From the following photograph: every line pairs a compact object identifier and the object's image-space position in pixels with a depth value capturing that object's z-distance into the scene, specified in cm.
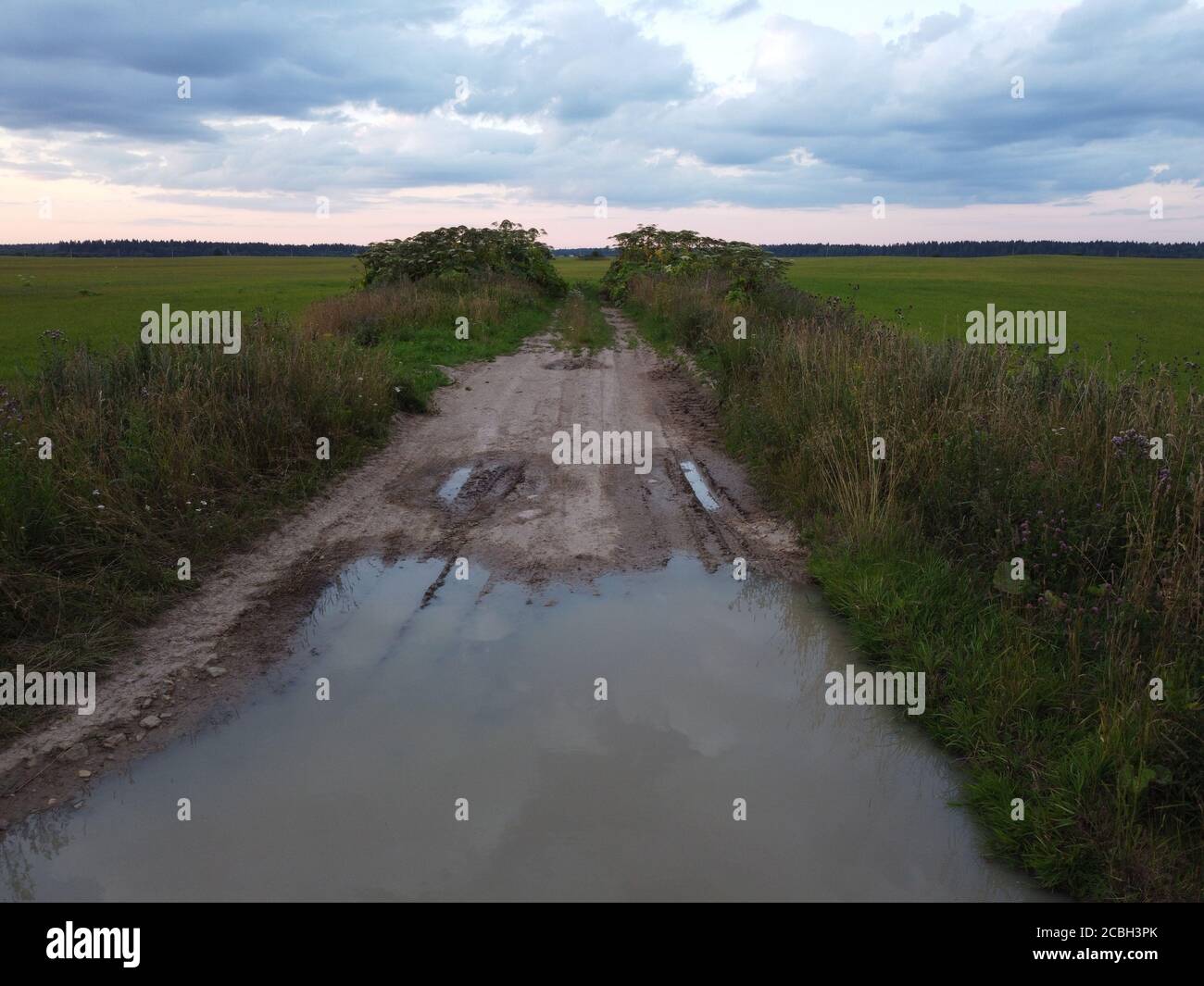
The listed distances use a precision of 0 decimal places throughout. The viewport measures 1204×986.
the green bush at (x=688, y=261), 2186
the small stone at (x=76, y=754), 425
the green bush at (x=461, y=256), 2462
